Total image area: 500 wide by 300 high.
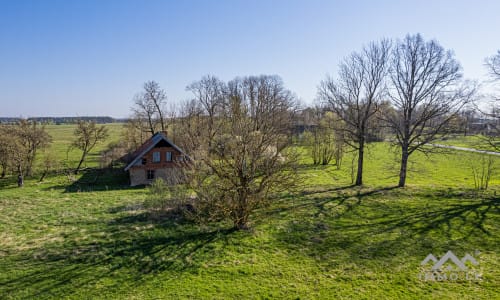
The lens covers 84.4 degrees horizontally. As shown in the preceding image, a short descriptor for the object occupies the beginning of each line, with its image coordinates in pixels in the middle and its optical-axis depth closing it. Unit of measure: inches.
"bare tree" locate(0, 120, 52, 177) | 1266.0
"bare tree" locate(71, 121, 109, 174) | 1589.6
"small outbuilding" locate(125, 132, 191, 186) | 1222.3
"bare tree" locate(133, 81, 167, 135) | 1888.5
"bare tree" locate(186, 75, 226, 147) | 1967.9
